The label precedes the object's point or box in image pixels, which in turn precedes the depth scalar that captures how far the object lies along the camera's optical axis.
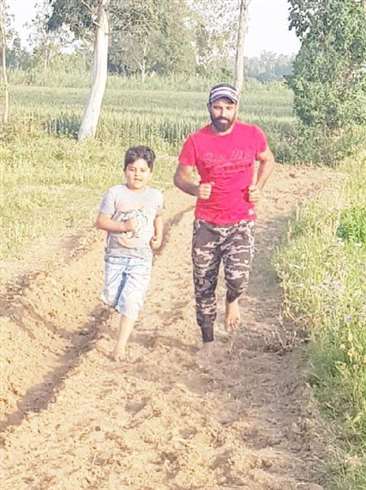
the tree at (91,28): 22.05
